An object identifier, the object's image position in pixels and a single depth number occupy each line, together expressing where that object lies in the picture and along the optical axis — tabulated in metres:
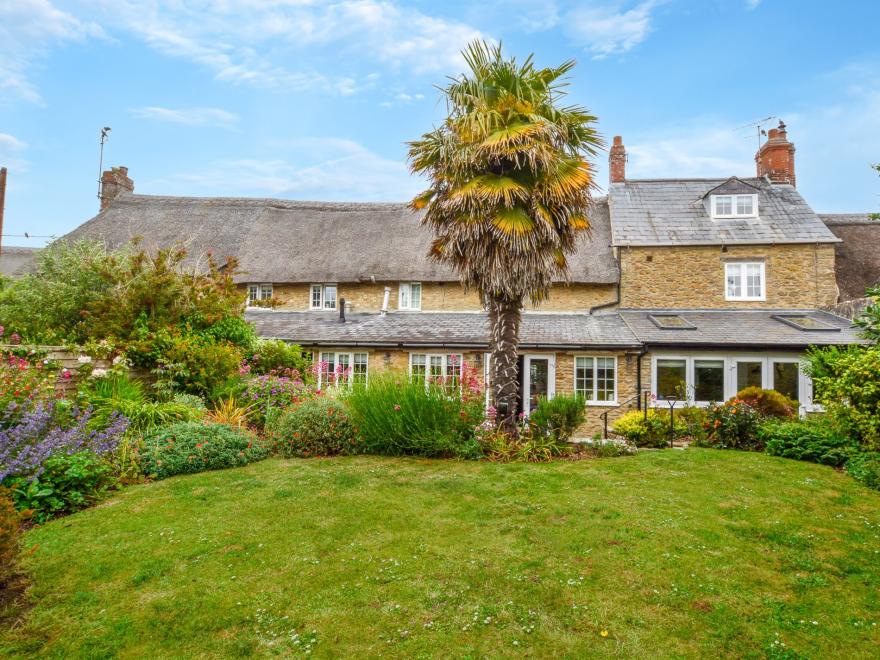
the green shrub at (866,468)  7.55
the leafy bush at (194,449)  7.62
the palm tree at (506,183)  9.09
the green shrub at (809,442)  8.97
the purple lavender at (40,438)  5.62
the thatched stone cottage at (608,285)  15.36
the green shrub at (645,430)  11.28
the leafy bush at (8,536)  3.63
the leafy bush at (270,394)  10.81
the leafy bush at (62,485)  5.68
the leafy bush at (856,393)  7.59
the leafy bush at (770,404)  11.95
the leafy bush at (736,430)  10.44
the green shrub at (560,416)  9.96
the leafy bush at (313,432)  9.18
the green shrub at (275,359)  13.00
